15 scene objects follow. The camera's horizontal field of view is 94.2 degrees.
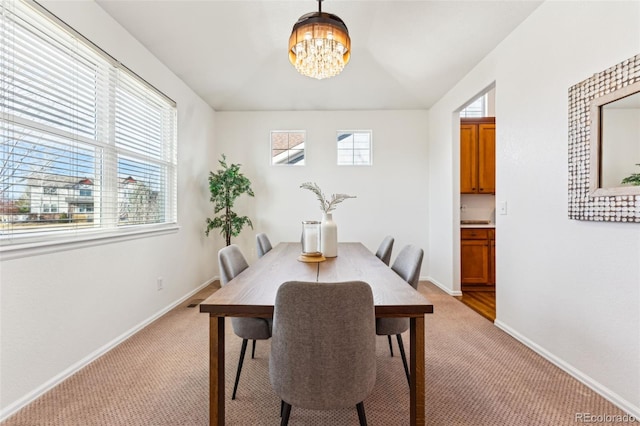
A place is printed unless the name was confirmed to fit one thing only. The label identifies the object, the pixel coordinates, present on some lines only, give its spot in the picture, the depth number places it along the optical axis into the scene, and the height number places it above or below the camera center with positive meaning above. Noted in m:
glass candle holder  2.20 -0.19
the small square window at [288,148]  4.68 +1.01
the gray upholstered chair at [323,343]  1.09 -0.50
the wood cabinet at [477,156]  4.21 +0.80
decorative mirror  1.62 +0.40
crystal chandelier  1.85 +1.10
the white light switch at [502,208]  2.77 +0.04
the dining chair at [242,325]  1.71 -0.65
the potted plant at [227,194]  4.09 +0.25
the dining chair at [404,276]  1.76 -0.42
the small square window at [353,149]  4.70 +1.00
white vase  2.31 -0.19
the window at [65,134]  1.69 +0.55
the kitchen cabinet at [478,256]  4.07 -0.60
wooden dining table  1.25 -0.39
